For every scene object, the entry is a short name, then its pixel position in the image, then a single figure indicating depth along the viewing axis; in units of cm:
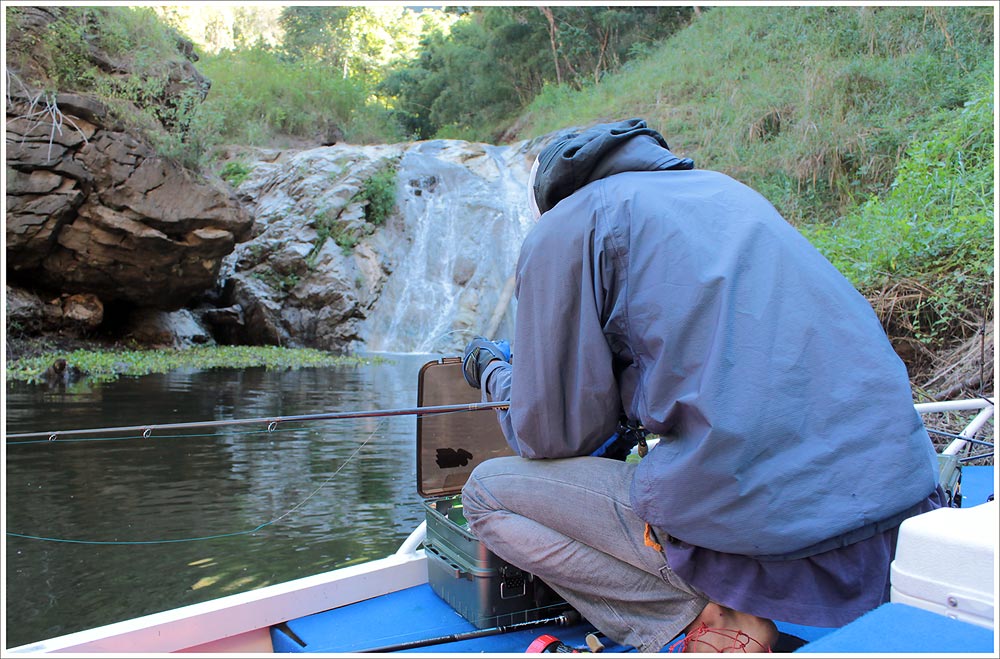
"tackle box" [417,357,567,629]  202
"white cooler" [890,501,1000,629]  99
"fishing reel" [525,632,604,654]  175
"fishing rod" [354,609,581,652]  191
